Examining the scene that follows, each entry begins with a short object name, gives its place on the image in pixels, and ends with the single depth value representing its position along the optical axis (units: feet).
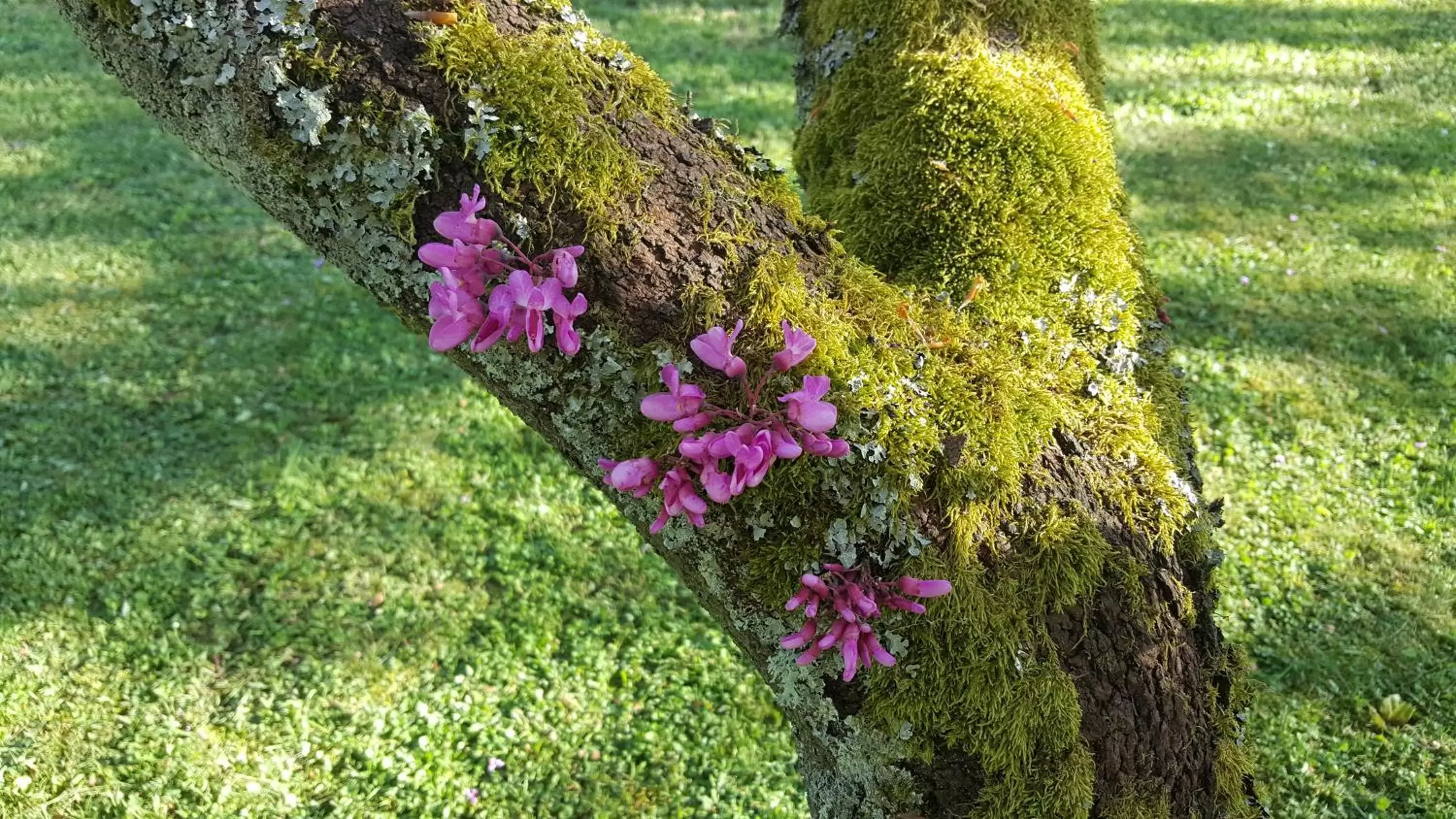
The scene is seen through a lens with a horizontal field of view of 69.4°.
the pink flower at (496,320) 0.79
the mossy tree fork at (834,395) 0.85
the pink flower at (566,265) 0.80
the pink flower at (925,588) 0.85
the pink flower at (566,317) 0.81
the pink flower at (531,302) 0.79
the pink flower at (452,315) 0.80
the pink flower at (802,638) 0.87
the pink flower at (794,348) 0.83
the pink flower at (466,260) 0.80
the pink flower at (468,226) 0.81
